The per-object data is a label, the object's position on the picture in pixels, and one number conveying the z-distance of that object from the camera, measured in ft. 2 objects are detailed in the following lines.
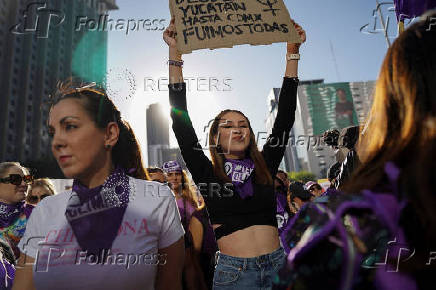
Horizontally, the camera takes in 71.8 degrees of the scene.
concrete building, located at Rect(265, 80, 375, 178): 347.36
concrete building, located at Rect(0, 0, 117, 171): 187.83
